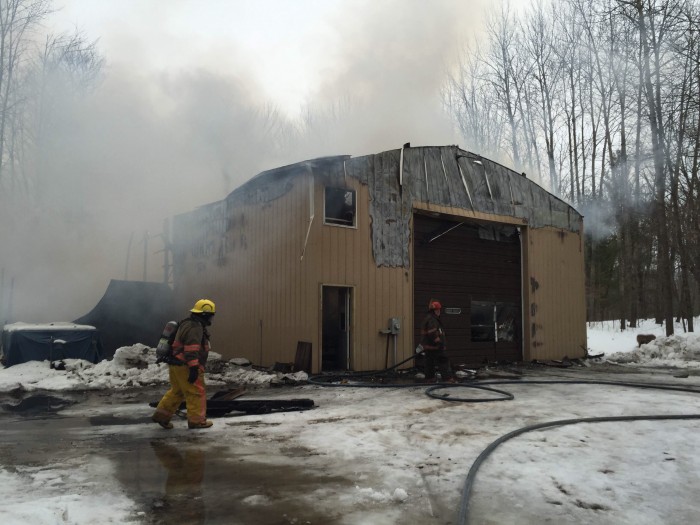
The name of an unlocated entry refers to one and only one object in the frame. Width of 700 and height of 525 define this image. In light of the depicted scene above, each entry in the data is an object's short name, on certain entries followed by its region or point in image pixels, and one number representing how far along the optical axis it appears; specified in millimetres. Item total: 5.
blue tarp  11984
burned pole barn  11898
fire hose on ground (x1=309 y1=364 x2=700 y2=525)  4094
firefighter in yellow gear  6352
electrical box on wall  12336
